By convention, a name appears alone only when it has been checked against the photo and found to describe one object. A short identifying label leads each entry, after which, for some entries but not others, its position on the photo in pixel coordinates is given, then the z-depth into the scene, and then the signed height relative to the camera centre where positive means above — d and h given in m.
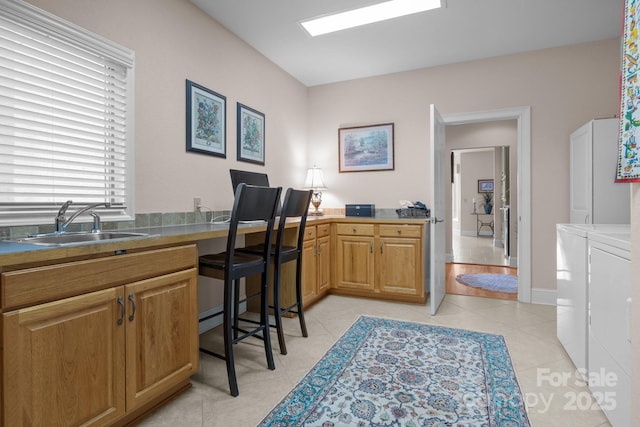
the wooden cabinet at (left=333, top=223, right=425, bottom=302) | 3.35 -0.52
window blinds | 1.61 +0.50
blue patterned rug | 1.59 -0.97
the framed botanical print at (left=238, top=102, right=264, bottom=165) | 3.15 +0.74
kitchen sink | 1.53 -0.13
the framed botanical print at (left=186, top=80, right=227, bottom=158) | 2.59 +0.74
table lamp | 4.14 +0.36
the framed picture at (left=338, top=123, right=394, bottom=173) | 4.05 +0.78
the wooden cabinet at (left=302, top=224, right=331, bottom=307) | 3.12 -0.52
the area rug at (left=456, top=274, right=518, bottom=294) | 3.98 -0.90
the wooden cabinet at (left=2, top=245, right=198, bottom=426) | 1.08 -0.50
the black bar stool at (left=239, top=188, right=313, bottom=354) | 2.21 -0.28
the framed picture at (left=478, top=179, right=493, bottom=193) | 9.27 +0.70
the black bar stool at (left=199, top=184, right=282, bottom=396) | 1.77 -0.30
